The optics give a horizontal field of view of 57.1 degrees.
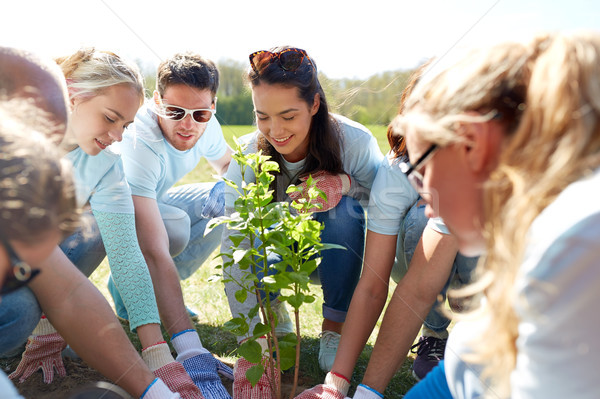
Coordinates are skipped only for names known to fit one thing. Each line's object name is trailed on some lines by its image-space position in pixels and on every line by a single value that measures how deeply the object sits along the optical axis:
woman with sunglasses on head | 2.22
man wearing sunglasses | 2.16
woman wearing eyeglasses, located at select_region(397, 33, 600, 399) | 0.84
